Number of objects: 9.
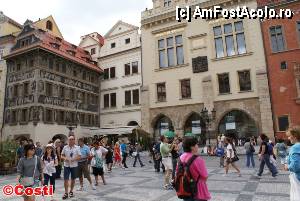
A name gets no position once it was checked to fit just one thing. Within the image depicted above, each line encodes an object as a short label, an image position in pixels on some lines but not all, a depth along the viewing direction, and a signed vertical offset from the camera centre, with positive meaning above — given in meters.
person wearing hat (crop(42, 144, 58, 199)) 8.98 -0.83
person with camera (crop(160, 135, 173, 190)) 9.66 -0.86
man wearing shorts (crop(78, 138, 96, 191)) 9.73 -0.89
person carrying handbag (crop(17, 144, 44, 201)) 6.26 -0.68
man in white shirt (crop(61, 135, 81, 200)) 8.86 -0.71
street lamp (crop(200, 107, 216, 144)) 26.35 +1.53
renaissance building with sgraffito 27.81 +5.47
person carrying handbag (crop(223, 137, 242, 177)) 12.05 -0.98
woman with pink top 4.29 -0.66
